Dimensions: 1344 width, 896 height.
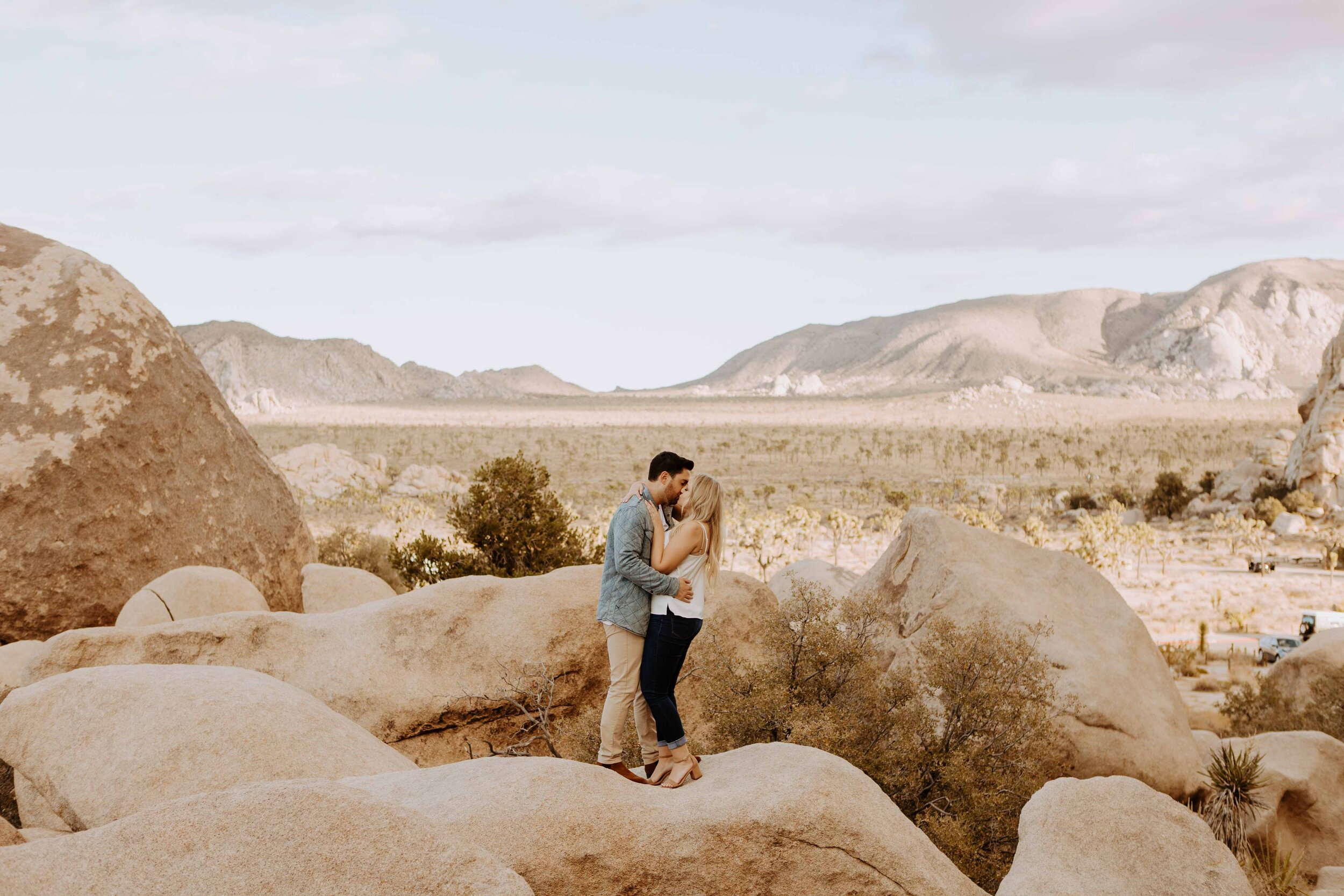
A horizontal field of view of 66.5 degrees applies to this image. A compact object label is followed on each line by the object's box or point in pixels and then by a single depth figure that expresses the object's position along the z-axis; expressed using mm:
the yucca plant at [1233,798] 10305
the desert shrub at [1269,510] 42781
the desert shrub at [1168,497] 48469
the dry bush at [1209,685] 22033
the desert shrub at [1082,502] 49344
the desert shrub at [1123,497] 50469
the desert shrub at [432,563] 16891
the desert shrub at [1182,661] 23625
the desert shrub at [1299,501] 42875
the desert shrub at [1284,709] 13938
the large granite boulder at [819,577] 13625
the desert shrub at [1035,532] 37562
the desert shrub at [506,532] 16750
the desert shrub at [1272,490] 45750
